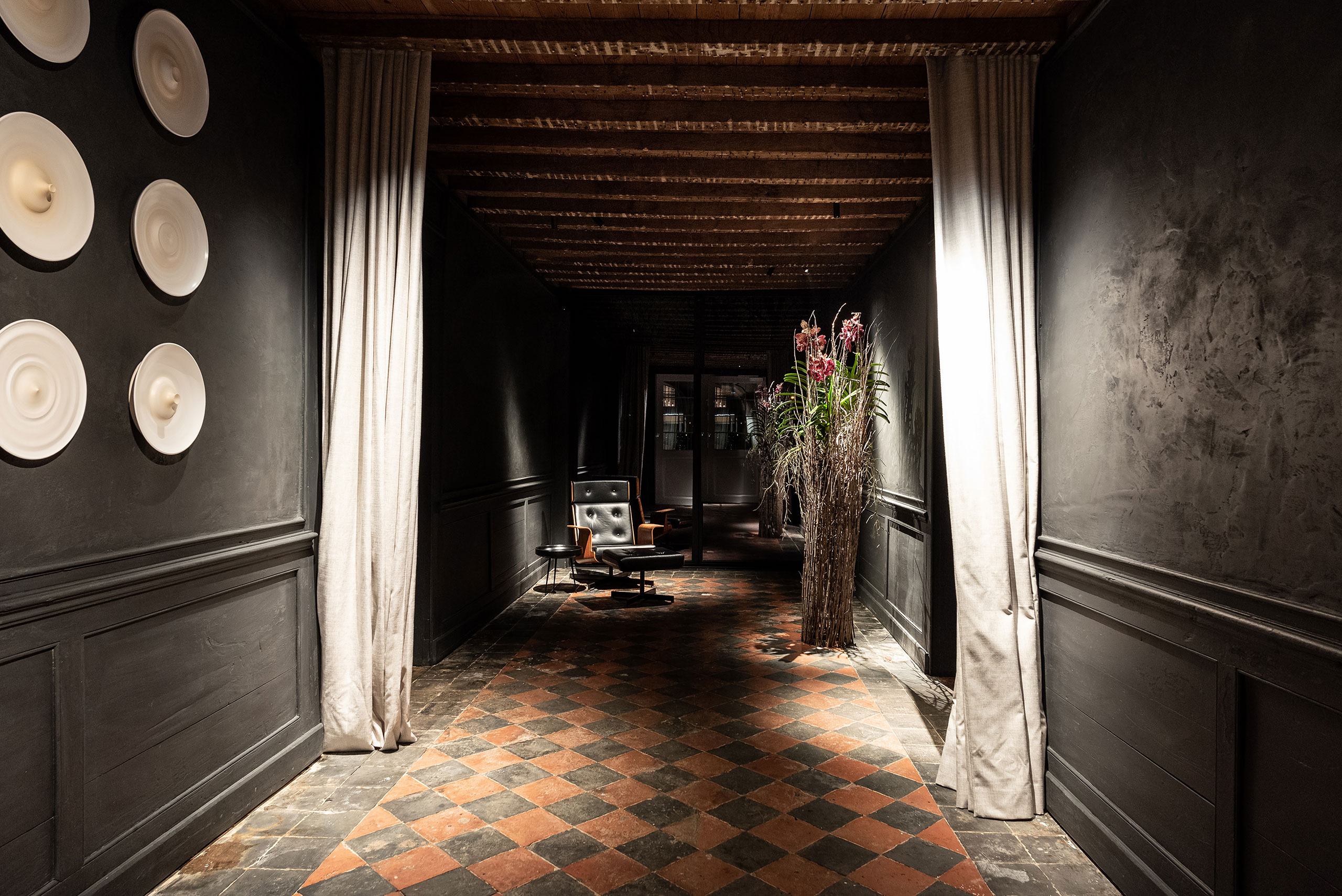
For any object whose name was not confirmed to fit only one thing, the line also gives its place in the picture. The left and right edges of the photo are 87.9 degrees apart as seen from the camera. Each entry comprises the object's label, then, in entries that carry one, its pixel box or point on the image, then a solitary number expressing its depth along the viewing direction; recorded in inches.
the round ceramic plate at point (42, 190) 65.0
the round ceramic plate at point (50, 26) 65.8
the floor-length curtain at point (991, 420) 104.7
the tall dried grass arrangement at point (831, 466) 175.8
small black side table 239.3
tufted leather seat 269.6
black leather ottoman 234.8
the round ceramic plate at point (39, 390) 65.1
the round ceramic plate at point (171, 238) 82.7
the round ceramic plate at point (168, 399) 82.7
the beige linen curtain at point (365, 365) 117.7
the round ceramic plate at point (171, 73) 83.1
